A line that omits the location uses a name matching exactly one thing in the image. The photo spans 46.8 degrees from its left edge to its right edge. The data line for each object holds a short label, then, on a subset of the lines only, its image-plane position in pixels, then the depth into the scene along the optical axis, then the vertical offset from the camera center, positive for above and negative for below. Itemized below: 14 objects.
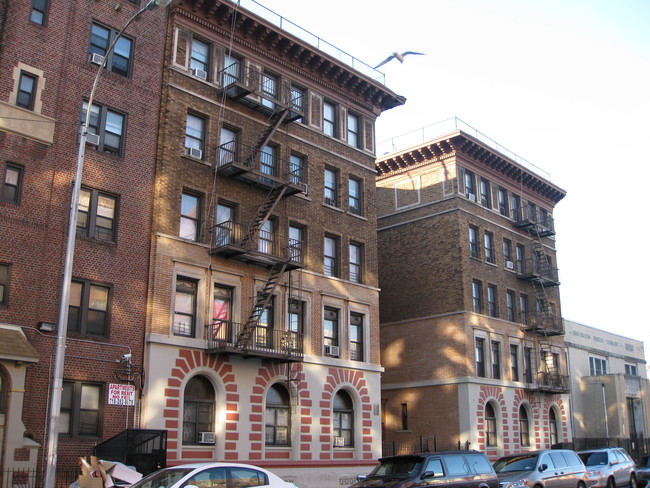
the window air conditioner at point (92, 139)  26.00 +10.09
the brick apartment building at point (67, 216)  23.00 +7.19
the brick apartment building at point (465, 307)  42.25 +7.79
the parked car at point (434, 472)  18.53 -0.81
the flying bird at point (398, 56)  30.80 +15.33
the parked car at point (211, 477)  15.06 -0.77
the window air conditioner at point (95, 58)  26.53 +13.07
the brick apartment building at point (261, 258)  27.92 +7.15
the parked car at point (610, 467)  27.05 -0.96
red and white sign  24.14 +1.38
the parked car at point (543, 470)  22.22 -0.91
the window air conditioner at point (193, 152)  29.55 +10.98
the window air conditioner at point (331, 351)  33.38 +3.81
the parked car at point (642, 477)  30.08 -1.41
